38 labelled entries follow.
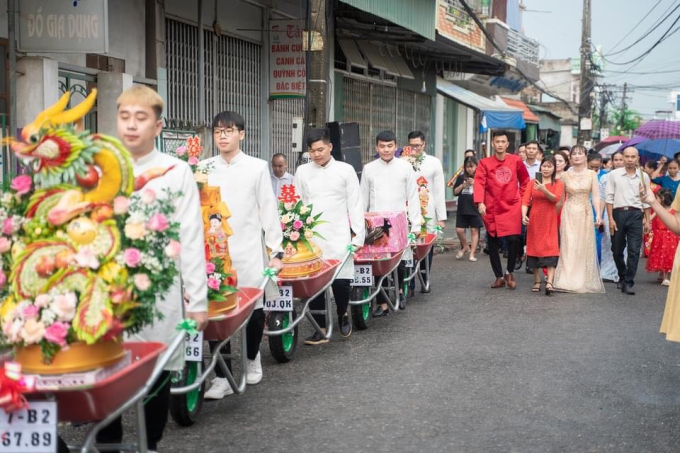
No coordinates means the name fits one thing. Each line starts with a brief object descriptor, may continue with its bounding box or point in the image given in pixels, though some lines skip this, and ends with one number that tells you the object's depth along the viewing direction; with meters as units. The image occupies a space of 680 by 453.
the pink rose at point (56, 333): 3.70
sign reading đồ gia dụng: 8.65
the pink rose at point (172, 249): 3.98
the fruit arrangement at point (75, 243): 3.76
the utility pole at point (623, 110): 68.28
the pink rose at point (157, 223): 3.92
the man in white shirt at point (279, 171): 13.77
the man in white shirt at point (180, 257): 4.48
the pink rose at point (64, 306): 3.73
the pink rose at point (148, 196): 3.95
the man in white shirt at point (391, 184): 10.45
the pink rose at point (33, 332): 3.71
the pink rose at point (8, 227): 3.92
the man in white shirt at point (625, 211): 12.66
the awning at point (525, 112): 40.73
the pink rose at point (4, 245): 3.92
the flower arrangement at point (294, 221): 7.84
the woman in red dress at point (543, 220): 12.12
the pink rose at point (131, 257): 3.83
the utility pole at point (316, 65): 11.23
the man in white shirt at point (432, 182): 12.00
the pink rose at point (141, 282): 3.87
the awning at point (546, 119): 48.59
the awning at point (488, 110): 27.58
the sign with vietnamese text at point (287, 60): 15.97
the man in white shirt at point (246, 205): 6.73
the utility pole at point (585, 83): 35.41
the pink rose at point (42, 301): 3.76
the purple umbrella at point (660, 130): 19.67
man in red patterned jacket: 12.21
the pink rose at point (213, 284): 5.75
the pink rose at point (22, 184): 3.92
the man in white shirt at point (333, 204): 8.71
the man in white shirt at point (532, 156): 15.36
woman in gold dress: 12.22
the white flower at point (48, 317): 3.74
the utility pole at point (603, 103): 67.96
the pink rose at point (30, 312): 3.74
